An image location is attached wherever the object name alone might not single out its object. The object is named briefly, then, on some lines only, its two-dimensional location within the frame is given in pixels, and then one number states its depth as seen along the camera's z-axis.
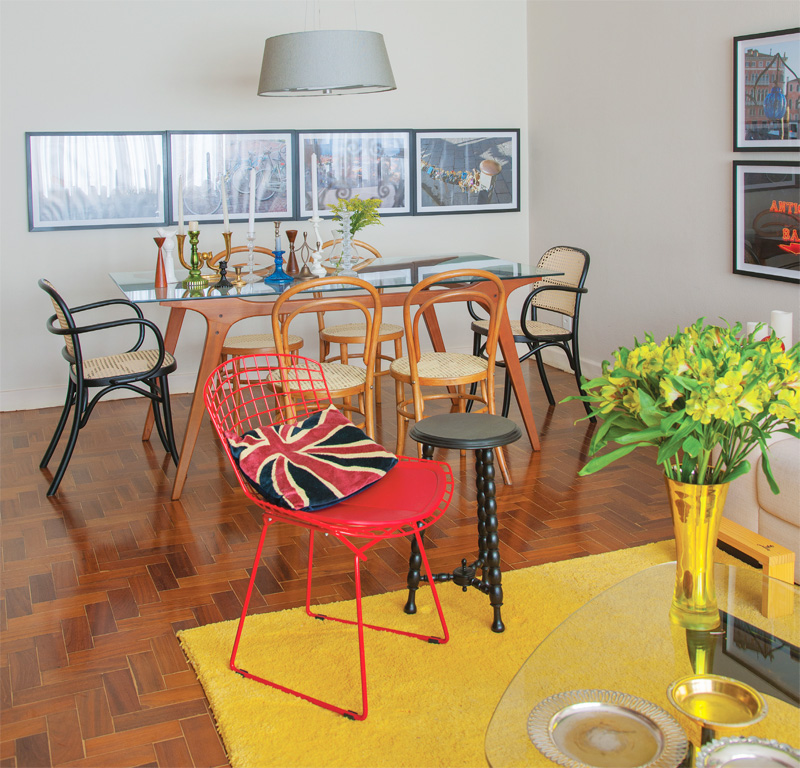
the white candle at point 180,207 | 4.12
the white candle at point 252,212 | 4.07
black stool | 2.64
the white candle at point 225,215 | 4.22
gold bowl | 1.56
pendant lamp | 3.94
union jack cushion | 2.44
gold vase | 1.69
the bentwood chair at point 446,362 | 3.66
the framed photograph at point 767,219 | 3.98
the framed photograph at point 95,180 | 5.21
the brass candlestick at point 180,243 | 4.12
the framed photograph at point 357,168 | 5.79
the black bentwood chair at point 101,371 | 3.80
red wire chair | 2.31
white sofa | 2.86
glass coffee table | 1.53
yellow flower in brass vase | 1.53
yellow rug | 2.12
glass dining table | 3.72
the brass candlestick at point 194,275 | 4.00
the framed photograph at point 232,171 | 5.50
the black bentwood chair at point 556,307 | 4.61
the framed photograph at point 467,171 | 6.06
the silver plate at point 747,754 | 1.44
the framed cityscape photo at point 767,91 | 3.90
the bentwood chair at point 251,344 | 4.38
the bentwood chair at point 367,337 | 3.54
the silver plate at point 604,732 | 1.46
